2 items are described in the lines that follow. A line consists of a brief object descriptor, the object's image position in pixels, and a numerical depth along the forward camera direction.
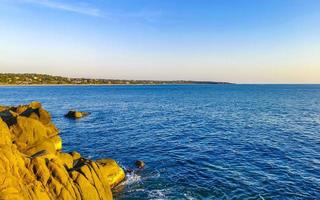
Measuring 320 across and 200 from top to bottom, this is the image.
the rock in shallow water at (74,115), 58.06
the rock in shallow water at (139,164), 27.73
